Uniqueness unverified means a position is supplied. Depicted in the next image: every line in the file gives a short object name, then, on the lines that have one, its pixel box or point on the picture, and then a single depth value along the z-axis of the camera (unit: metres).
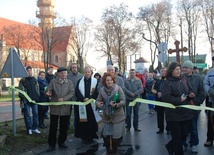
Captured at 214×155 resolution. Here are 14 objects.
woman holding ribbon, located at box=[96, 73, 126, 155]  5.83
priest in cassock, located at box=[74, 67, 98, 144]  7.63
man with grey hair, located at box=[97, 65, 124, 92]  8.49
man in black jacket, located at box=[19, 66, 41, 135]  7.96
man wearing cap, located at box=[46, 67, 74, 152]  6.95
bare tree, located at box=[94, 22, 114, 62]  43.25
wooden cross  16.08
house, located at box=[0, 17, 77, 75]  53.56
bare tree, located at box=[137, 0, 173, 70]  42.72
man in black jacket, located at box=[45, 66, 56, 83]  10.60
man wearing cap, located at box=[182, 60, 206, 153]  6.48
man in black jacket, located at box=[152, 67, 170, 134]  8.99
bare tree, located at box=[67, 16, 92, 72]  53.30
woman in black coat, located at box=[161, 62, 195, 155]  5.36
